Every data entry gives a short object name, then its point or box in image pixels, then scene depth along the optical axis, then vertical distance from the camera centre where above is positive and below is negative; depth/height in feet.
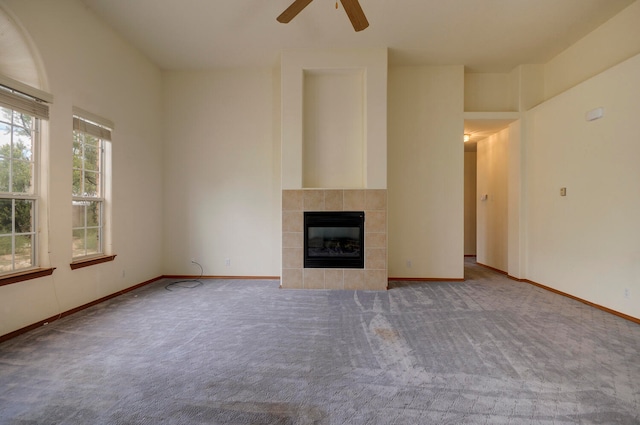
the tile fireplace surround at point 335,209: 12.42 -1.25
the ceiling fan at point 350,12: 7.39 +5.85
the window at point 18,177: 7.66 +1.07
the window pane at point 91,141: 10.27 +2.87
